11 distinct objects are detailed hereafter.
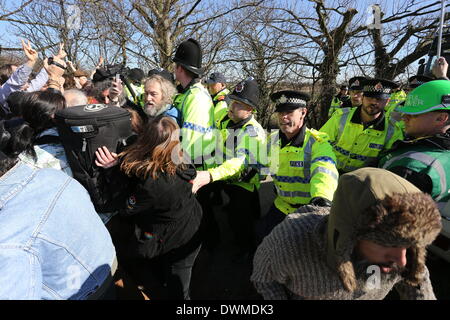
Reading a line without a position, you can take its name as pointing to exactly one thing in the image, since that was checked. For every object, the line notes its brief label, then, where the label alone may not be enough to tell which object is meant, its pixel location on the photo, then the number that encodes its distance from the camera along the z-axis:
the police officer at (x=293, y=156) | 2.15
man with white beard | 2.88
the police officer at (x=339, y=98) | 7.34
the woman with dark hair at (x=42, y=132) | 1.51
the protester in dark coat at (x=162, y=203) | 1.75
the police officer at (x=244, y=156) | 2.70
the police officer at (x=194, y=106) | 2.60
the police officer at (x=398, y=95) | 5.80
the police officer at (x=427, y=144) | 1.56
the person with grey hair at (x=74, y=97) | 2.26
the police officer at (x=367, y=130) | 3.13
